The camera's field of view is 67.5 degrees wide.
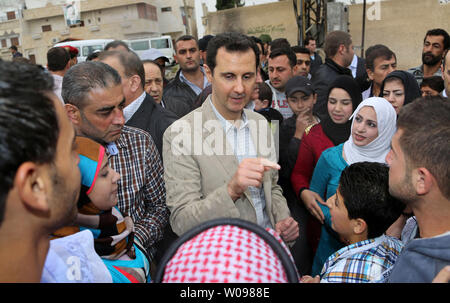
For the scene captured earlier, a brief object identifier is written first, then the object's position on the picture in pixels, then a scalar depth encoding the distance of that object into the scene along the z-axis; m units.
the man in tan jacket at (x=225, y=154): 1.61
